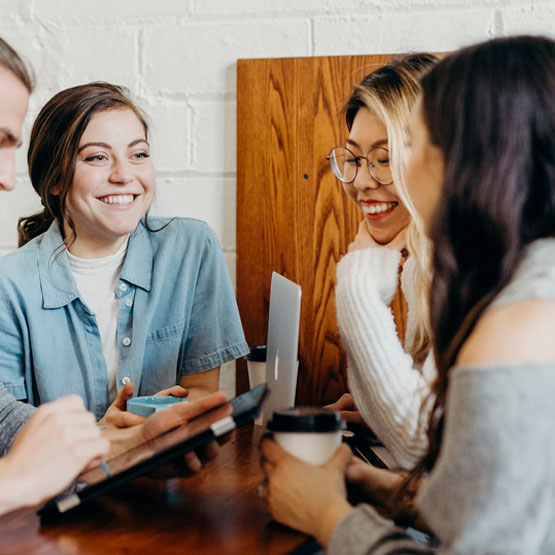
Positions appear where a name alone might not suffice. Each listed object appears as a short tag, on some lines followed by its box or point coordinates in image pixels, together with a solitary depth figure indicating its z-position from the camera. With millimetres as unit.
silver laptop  1008
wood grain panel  1693
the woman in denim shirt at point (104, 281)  1476
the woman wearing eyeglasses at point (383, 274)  1091
